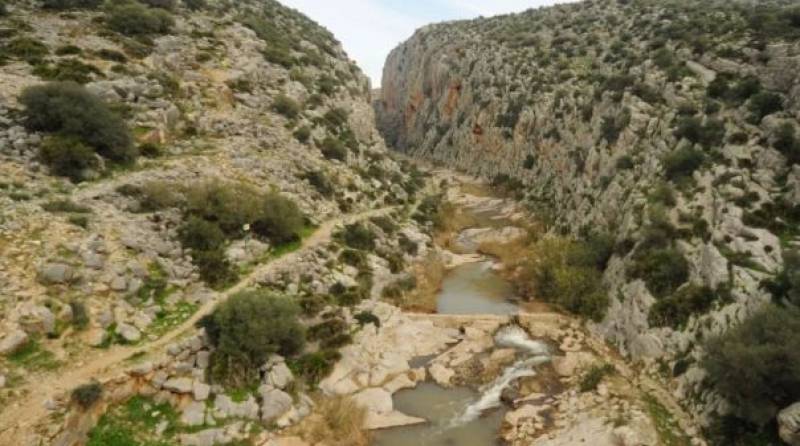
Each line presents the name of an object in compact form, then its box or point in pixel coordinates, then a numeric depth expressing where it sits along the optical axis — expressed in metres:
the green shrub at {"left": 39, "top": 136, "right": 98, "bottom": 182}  29.20
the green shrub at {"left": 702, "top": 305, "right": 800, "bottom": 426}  18.83
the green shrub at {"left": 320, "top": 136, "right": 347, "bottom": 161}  48.59
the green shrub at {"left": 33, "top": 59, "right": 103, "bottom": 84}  35.47
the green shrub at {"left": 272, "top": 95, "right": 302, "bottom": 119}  48.22
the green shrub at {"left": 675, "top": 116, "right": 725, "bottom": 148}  34.84
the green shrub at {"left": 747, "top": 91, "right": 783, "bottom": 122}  33.58
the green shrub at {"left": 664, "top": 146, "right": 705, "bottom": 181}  33.97
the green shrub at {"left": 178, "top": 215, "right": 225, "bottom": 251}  28.96
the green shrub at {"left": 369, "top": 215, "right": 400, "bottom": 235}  43.34
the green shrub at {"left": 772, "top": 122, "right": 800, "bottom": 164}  29.78
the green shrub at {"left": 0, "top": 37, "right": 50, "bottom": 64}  37.12
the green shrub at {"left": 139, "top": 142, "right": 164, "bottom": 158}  34.94
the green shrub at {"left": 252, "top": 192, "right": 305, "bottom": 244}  33.34
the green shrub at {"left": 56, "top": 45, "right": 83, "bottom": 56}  39.50
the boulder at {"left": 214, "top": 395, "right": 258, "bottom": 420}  21.50
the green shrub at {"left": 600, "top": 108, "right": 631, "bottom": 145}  44.50
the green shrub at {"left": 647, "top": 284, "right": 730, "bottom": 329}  25.13
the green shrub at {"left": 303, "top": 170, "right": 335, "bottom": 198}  42.50
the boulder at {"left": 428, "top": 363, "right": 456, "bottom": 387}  26.91
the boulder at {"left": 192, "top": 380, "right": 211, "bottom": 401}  21.56
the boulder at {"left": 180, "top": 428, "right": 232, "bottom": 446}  19.89
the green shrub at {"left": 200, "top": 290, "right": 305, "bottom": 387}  23.08
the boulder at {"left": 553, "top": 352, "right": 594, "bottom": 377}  27.00
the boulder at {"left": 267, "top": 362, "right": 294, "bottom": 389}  23.48
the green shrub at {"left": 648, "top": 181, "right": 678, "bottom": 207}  32.59
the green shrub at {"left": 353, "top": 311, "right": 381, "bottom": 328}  29.83
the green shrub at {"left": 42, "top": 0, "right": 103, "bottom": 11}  46.00
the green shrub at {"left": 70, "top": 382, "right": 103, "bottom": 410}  18.69
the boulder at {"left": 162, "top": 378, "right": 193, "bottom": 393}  21.36
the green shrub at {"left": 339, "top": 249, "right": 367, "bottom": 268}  35.31
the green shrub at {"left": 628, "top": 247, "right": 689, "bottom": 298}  27.91
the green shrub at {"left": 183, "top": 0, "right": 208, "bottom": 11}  59.22
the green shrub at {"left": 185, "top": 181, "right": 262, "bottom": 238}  30.86
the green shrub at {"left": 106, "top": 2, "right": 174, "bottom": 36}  46.50
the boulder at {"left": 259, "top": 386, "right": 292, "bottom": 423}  22.02
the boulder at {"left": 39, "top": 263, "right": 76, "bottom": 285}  22.08
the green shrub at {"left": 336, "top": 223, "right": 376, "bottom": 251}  37.94
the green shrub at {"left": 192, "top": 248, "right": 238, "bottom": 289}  27.68
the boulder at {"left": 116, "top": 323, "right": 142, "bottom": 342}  22.36
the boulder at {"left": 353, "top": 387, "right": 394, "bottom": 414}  24.30
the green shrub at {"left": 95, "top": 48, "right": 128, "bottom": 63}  41.03
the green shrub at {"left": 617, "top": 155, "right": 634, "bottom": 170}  40.77
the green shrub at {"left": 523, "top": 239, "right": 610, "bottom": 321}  32.03
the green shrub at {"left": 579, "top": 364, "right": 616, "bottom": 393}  24.98
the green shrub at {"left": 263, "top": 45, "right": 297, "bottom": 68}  55.56
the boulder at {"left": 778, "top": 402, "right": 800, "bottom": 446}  17.70
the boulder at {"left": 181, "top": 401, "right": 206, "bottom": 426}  20.72
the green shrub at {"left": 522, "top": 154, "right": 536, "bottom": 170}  65.81
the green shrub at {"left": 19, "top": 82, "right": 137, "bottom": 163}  30.48
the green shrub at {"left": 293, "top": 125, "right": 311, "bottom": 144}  46.84
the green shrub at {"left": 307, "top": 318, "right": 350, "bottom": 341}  27.20
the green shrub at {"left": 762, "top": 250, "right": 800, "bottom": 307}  21.55
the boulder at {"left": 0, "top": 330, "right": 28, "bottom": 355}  19.28
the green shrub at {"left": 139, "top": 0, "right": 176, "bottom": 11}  53.75
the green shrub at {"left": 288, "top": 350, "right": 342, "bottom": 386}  24.93
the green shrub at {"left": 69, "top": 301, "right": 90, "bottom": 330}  21.45
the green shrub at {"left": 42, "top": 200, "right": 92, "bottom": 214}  25.70
